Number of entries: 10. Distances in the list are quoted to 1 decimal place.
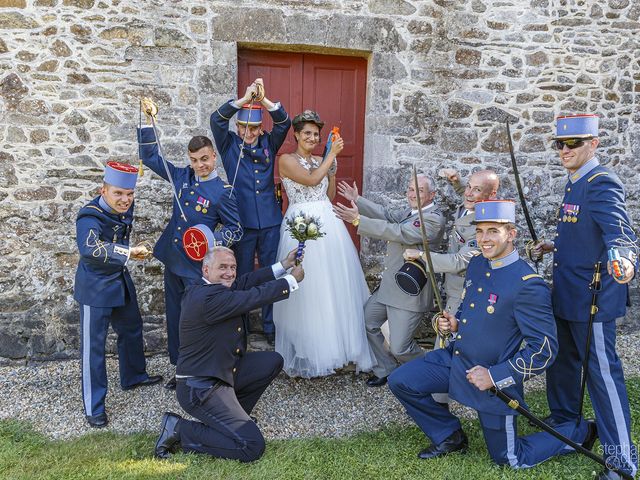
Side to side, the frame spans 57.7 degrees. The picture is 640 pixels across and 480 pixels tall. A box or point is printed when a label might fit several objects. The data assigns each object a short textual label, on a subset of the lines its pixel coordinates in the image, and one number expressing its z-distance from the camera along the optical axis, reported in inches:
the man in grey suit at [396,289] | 168.7
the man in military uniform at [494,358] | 124.8
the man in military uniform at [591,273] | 129.6
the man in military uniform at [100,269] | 153.2
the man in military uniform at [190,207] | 167.0
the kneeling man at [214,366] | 136.4
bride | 173.3
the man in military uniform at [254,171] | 177.5
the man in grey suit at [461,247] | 156.0
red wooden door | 215.5
